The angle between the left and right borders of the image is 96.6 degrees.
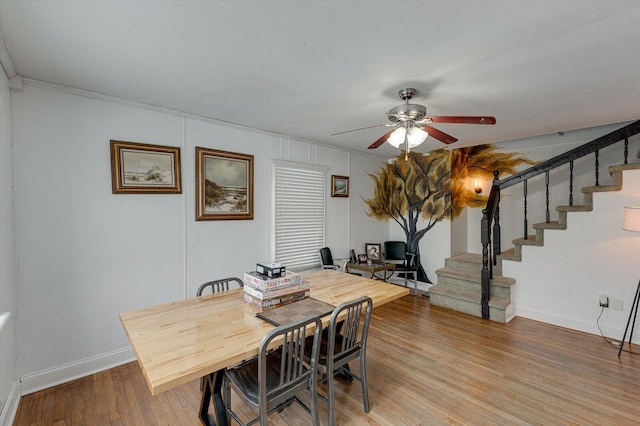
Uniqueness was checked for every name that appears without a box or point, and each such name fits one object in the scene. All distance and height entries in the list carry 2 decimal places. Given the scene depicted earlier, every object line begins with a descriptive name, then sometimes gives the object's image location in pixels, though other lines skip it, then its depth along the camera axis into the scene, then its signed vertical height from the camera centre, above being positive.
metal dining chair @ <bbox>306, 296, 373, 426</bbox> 1.87 -1.04
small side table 4.50 -0.99
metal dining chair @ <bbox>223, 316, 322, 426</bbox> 1.50 -1.04
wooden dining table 1.33 -0.74
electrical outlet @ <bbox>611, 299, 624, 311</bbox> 3.27 -1.12
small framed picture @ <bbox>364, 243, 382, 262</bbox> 5.02 -0.78
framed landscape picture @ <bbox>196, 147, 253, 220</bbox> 3.27 +0.26
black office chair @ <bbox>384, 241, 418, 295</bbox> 4.96 -0.98
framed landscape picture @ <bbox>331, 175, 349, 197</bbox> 4.83 +0.36
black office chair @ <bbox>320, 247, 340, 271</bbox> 4.52 -0.84
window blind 4.07 -0.11
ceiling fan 2.27 +0.69
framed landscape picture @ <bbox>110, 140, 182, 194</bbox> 2.71 +0.38
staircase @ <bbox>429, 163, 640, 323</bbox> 3.50 -1.06
